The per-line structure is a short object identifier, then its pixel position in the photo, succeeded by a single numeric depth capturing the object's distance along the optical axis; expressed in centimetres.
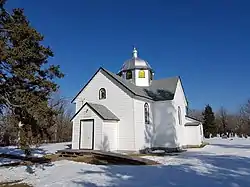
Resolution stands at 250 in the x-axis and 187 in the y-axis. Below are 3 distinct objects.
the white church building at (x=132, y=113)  2070
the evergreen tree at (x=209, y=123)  5700
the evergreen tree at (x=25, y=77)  948
